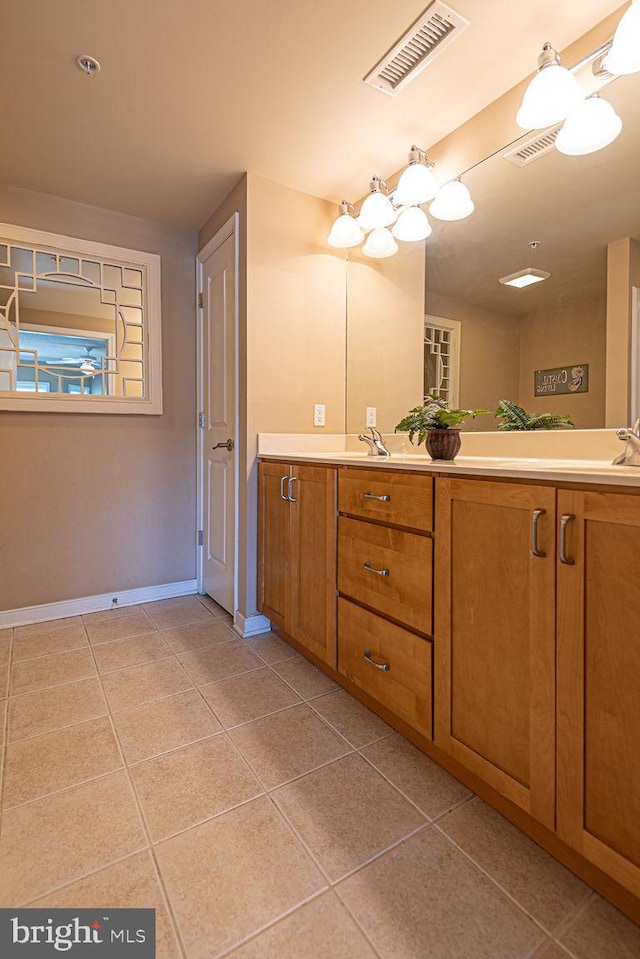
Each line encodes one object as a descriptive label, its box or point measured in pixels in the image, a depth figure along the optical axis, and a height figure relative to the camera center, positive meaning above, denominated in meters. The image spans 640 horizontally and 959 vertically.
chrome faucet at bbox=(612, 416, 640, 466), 1.10 +0.05
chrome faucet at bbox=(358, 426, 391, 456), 1.91 +0.11
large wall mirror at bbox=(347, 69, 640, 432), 1.35 +0.68
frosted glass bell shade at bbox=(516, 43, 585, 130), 1.37 +1.16
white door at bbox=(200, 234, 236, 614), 2.39 +0.25
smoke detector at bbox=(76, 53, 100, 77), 1.53 +1.40
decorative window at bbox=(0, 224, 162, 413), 2.34 +0.79
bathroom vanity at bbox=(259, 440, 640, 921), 0.85 -0.40
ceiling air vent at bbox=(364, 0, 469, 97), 1.36 +1.37
